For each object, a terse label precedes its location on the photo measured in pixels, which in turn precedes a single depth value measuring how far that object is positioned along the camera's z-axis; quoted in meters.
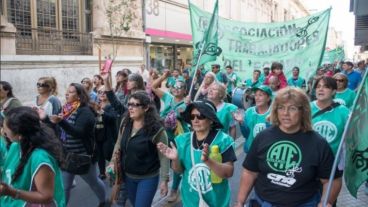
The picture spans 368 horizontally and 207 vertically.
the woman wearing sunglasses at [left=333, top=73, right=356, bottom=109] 6.26
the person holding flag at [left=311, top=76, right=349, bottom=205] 4.12
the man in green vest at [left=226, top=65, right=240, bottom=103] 11.46
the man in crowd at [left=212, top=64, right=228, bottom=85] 11.25
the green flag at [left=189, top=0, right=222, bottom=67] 7.46
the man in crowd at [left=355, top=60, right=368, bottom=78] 13.72
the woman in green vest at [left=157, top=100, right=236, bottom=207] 3.19
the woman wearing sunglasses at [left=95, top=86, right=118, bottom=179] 5.68
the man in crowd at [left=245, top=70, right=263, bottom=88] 10.27
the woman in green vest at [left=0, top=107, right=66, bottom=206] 2.60
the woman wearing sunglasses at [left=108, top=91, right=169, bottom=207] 3.74
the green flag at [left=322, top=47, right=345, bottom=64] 31.72
